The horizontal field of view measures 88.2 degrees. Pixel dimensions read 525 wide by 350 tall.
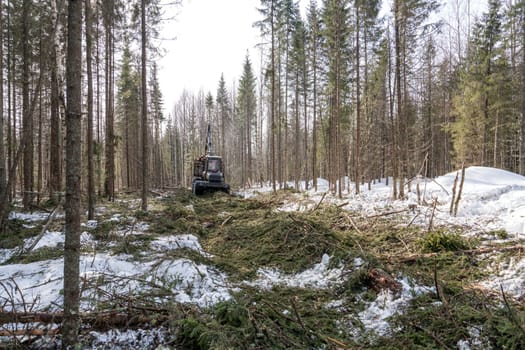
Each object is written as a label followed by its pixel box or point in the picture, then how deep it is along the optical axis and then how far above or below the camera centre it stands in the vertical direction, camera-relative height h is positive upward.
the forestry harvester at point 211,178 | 17.44 -0.18
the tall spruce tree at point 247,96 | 30.83 +9.63
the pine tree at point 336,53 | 14.23 +6.93
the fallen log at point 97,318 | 2.84 -1.56
